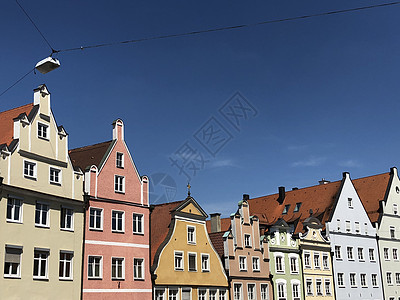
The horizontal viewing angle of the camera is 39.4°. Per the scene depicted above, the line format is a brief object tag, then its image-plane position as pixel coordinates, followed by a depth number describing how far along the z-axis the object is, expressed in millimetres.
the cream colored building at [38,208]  37812
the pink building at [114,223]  43906
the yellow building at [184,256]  49438
